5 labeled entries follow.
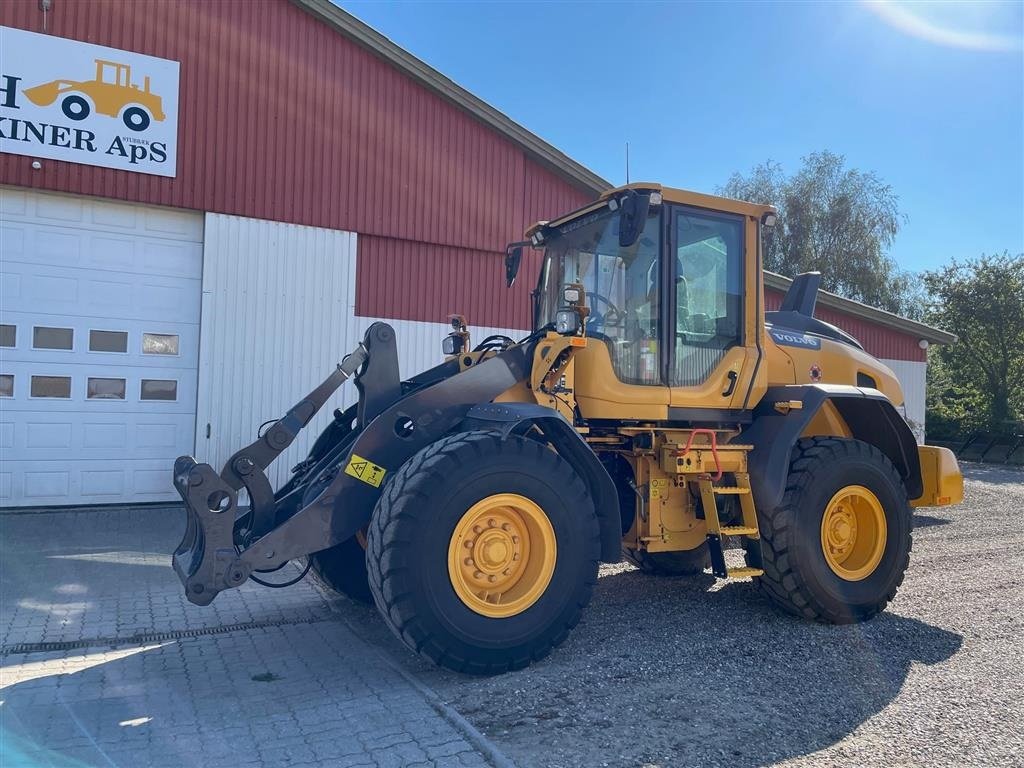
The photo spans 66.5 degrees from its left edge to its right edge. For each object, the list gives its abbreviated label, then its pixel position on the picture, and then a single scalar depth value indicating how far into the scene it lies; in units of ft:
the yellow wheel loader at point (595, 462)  13.82
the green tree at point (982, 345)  77.15
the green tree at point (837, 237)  95.45
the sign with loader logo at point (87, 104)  29.66
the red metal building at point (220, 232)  30.22
